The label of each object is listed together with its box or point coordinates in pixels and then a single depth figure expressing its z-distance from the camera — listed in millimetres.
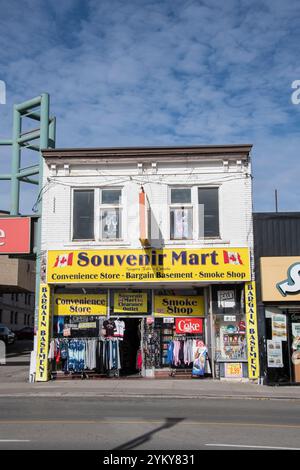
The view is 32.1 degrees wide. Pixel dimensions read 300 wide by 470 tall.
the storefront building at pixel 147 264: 17031
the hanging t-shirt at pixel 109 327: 17531
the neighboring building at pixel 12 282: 35438
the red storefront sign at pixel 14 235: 18109
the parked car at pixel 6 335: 36594
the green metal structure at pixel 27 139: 19812
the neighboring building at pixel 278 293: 16141
